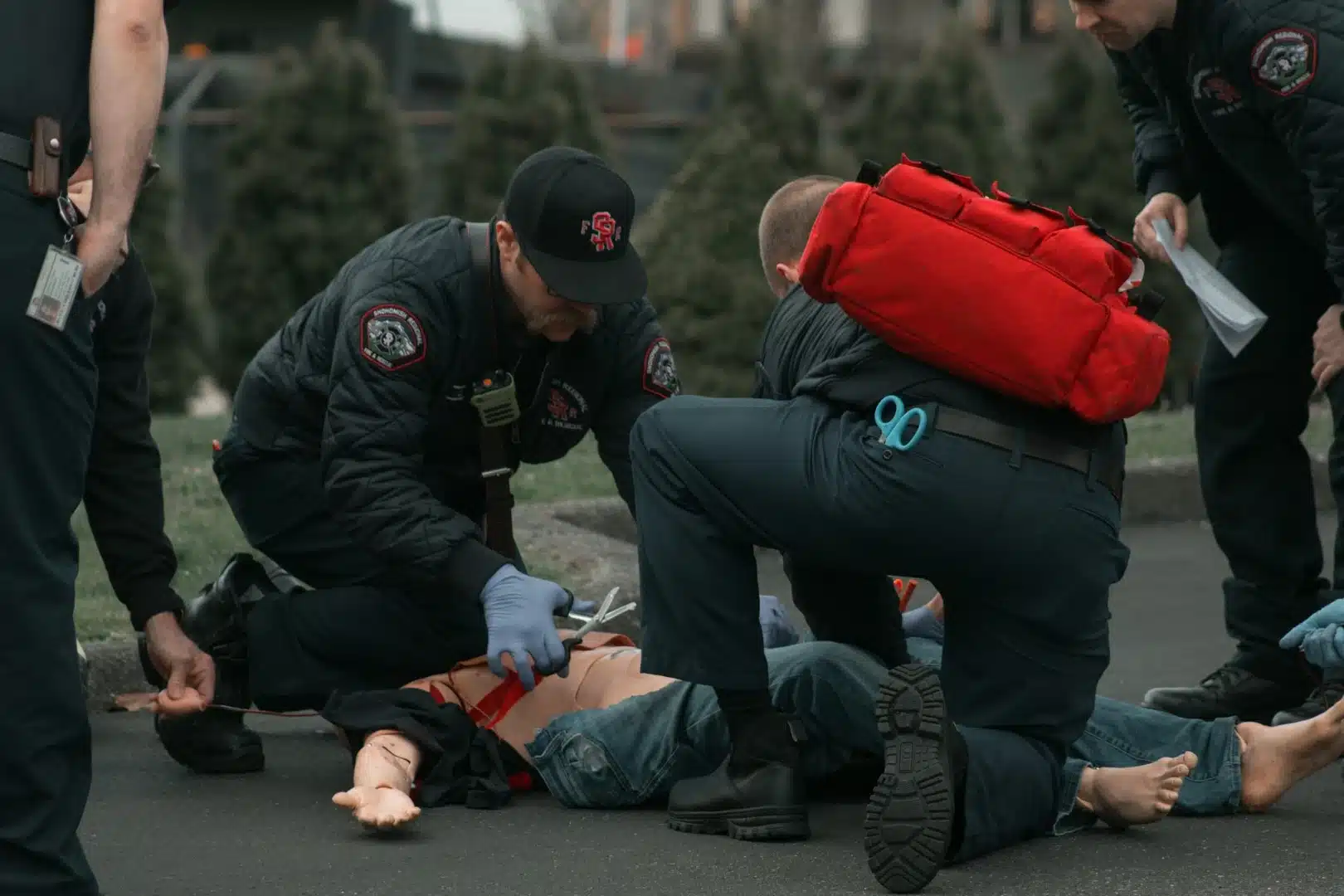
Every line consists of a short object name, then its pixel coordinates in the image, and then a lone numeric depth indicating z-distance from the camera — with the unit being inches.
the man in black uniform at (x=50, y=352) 226.1
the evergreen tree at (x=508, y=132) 1007.0
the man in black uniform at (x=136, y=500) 328.8
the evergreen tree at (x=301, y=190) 973.8
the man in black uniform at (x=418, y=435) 319.3
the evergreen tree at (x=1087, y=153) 1032.2
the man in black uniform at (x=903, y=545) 275.1
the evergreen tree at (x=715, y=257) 722.8
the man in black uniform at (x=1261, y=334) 342.6
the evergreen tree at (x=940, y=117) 1067.9
